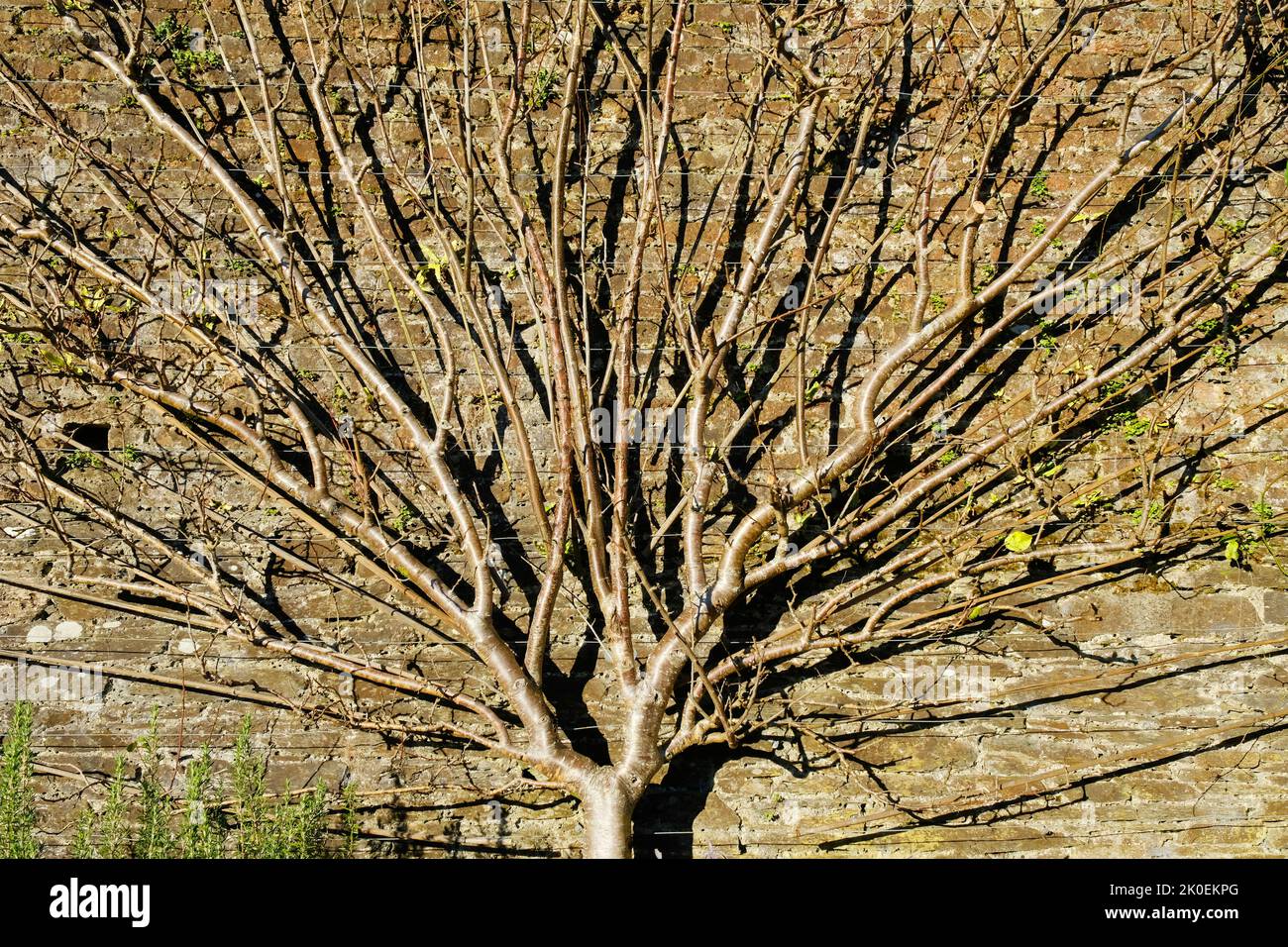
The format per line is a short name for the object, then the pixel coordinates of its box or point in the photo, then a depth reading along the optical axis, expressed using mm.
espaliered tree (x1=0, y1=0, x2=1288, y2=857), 3576
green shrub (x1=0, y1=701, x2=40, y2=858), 3004
